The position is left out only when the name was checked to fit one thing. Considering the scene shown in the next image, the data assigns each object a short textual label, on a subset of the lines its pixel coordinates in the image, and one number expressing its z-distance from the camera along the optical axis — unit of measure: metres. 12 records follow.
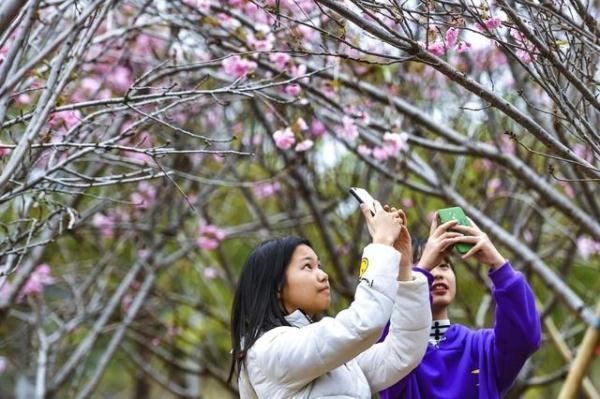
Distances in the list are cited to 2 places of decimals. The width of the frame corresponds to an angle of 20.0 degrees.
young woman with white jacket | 4.92
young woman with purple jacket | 5.37
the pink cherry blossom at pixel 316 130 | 13.50
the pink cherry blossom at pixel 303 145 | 9.48
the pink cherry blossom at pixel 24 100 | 11.36
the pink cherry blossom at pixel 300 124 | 9.49
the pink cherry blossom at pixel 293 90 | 9.66
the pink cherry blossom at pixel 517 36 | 5.80
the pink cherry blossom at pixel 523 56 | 6.54
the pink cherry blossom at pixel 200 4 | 9.69
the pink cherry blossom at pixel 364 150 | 10.72
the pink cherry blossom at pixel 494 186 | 14.75
